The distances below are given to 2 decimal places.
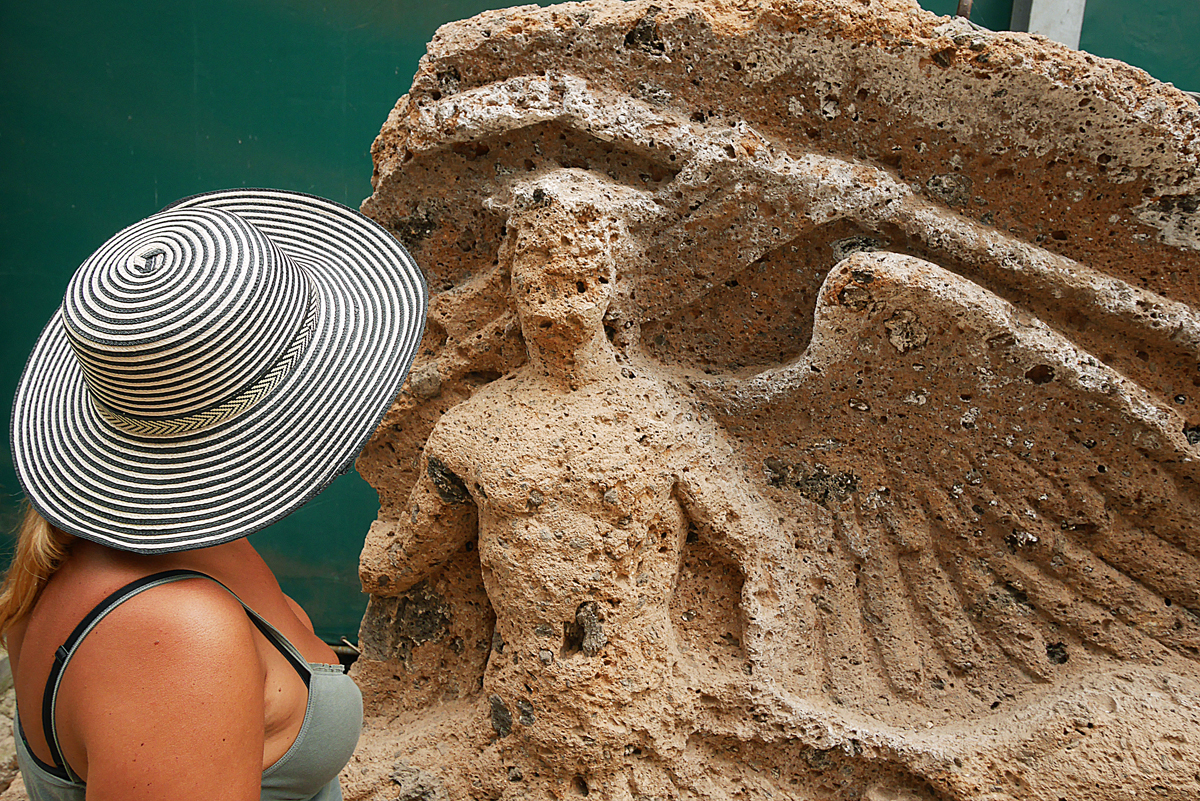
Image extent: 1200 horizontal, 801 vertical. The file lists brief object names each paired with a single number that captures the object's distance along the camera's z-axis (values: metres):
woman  0.62
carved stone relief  1.13
